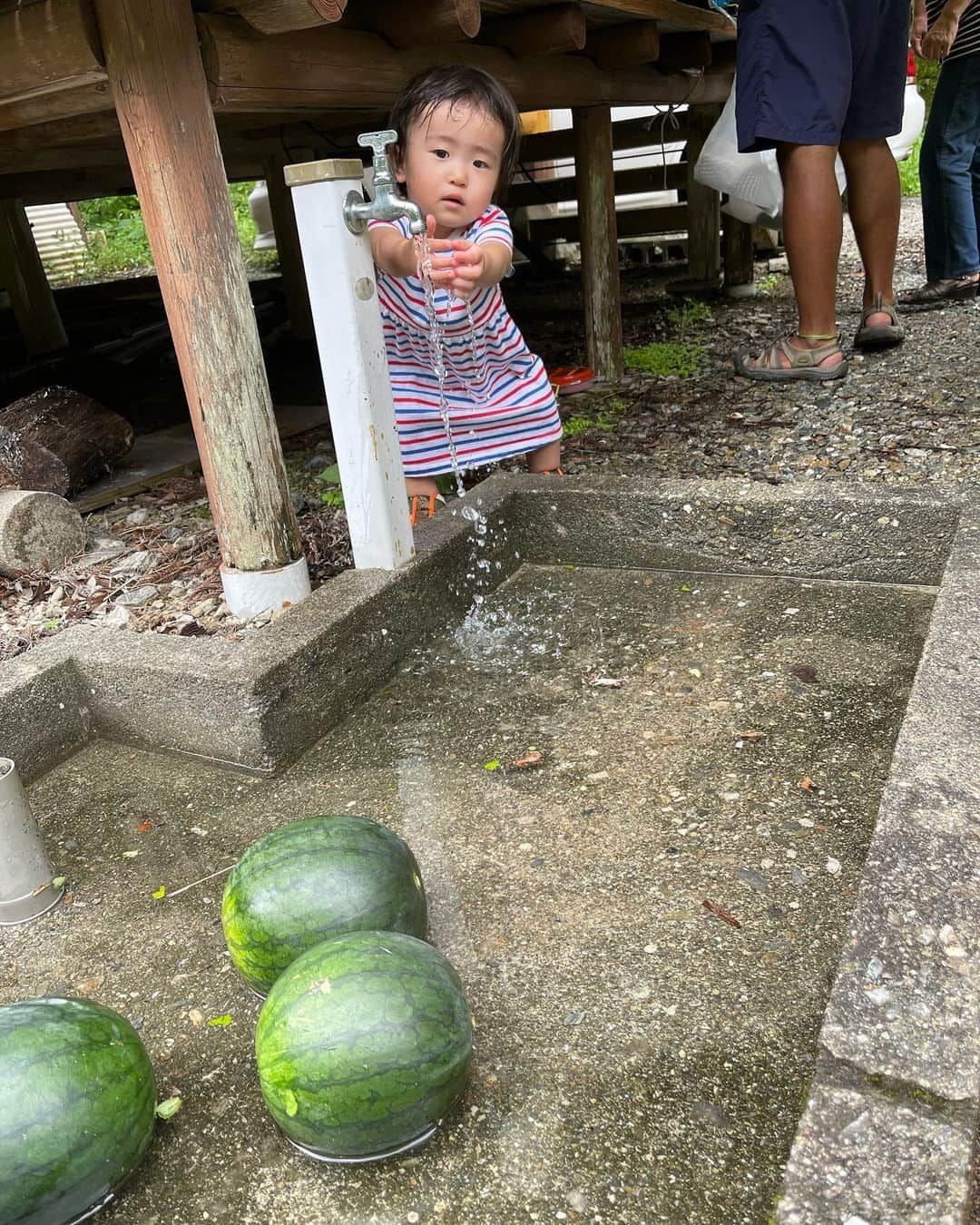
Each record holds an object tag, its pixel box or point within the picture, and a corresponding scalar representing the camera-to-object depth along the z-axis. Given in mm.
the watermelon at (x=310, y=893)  1631
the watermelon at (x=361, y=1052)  1353
